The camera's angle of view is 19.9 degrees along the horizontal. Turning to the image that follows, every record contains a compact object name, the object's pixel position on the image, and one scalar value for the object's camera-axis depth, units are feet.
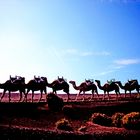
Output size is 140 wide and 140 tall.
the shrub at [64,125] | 89.46
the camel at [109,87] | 156.46
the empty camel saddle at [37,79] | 129.19
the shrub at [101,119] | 102.68
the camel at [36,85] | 127.65
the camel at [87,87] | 148.77
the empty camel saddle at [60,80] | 136.75
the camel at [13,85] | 125.80
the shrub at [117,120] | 102.64
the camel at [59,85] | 135.95
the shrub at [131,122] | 98.12
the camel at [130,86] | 167.47
